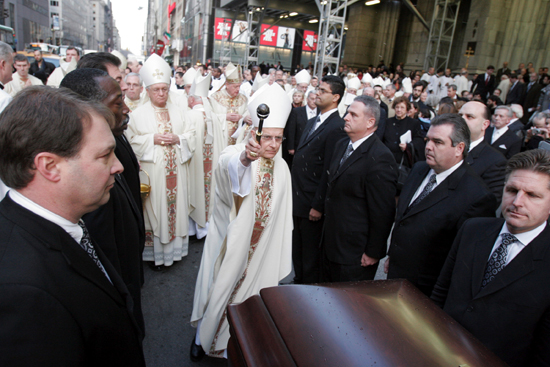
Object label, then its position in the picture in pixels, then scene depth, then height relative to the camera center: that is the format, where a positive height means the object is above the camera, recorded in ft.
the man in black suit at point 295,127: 18.89 -2.02
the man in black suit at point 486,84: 39.93 +2.51
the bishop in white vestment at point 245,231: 7.53 -3.27
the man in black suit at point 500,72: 43.05 +4.29
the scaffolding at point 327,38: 37.17 +5.61
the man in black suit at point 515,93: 35.53 +1.64
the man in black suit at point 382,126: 19.85 -1.62
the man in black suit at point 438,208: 7.11 -2.07
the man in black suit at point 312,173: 11.70 -2.81
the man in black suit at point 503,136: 15.10 -1.16
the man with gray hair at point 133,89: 15.12 -0.73
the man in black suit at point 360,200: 8.70 -2.63
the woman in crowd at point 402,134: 18.16 -1.90
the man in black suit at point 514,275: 4.87 -2.40
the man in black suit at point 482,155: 10.62 -1.45
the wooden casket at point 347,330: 3.29 -2.32
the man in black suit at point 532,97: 33.67 +1.32
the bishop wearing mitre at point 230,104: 18.67 -1.19
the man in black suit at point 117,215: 5.46 -2.34
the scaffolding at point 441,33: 52.95 +10.34
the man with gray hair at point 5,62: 11.69 -0.08
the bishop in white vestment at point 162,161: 12.27 -2.97
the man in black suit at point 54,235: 2.84 -1.52
